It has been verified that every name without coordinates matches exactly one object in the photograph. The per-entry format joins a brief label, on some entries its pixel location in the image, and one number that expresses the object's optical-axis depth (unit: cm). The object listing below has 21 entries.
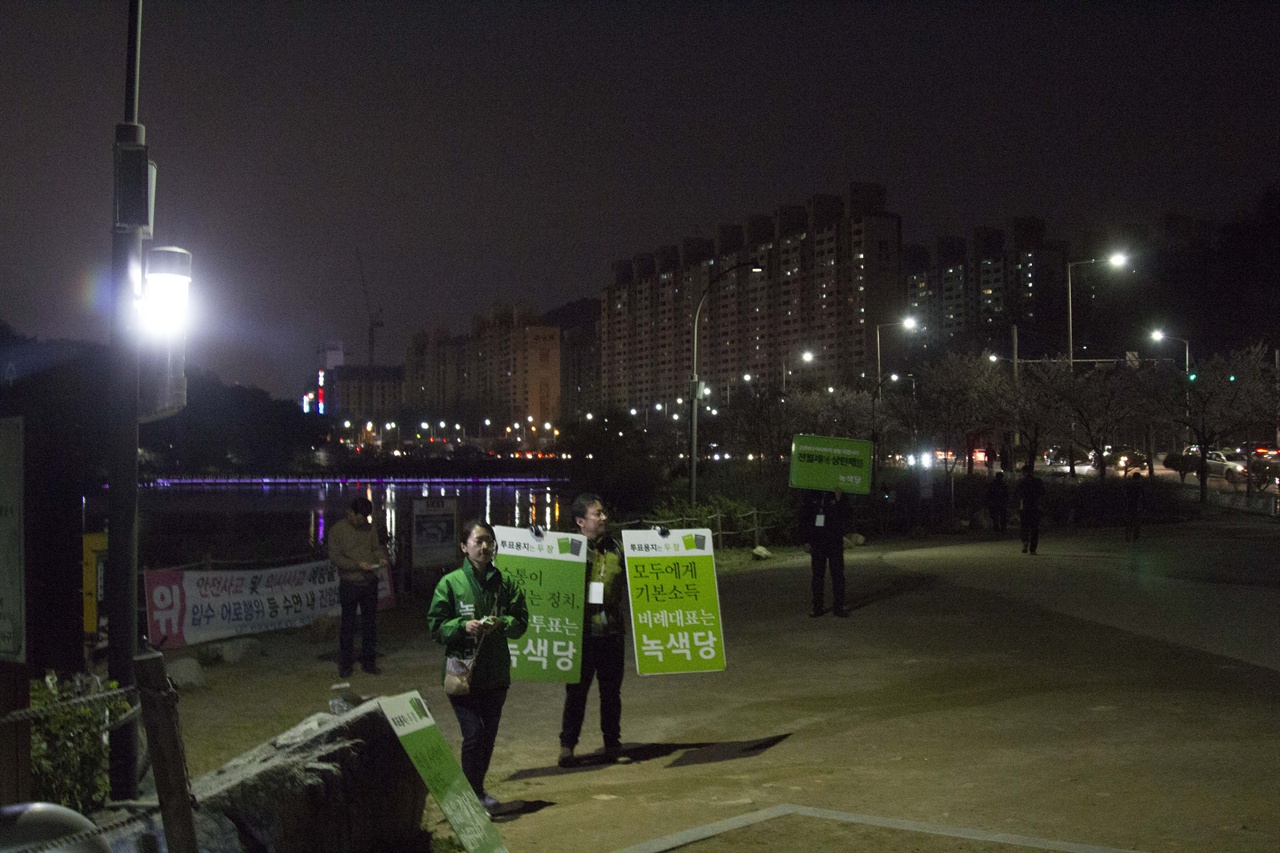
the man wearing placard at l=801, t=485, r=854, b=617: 1456
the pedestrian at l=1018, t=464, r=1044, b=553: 2180
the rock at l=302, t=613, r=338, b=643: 1489
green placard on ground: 523
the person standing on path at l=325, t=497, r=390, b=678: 1188
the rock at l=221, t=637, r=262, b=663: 1321
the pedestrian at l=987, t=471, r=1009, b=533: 2930
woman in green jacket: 652
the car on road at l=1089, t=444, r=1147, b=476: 4942
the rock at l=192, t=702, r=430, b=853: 486
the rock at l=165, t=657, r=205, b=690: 1136
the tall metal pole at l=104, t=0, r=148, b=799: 650
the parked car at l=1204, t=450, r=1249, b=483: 4465
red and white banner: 1463
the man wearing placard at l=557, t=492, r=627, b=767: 785
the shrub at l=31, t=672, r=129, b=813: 606
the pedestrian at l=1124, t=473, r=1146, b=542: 2458
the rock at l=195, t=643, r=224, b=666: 1323
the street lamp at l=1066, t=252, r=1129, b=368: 3018
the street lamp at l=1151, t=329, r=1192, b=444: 3912
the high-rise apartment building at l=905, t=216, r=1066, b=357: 8119
